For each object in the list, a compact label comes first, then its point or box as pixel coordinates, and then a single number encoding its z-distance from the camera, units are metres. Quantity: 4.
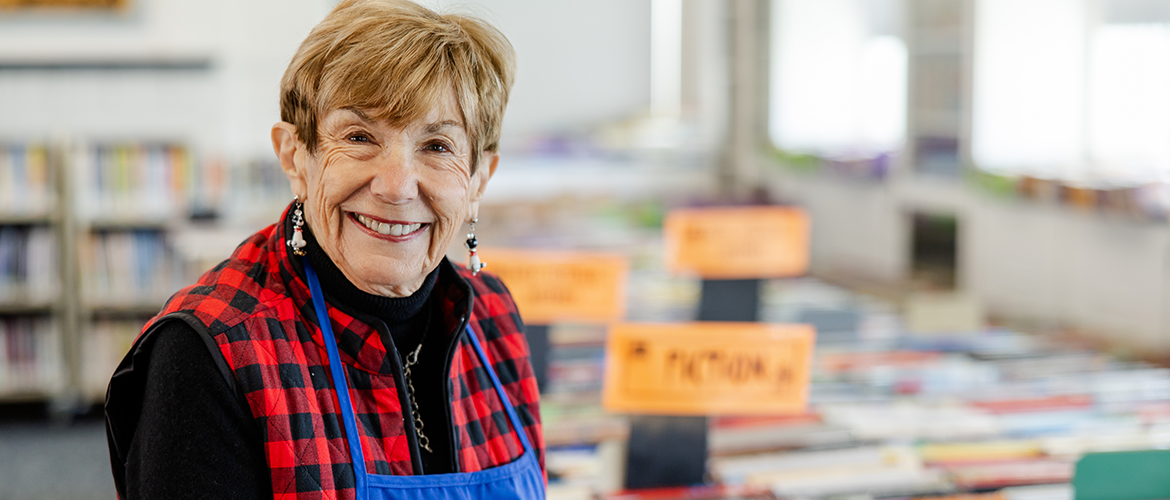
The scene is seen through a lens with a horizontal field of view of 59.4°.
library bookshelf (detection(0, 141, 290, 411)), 4.38
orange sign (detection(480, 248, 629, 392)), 2.43
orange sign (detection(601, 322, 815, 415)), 1.85
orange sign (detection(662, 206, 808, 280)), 3.09
